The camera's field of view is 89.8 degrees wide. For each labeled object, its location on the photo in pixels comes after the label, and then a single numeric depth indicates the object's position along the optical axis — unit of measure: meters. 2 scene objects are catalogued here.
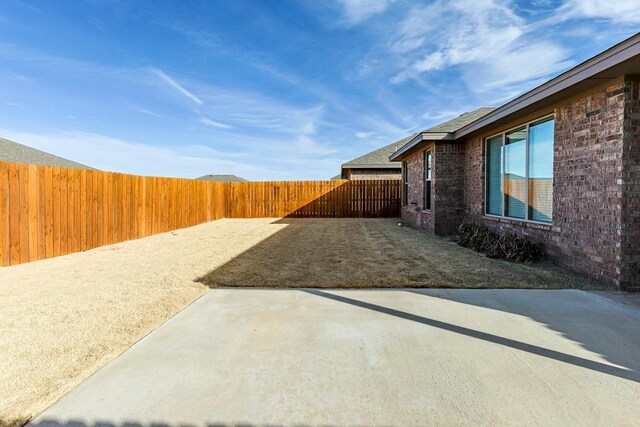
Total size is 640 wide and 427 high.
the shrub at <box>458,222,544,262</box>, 5.80
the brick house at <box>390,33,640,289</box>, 4.10
